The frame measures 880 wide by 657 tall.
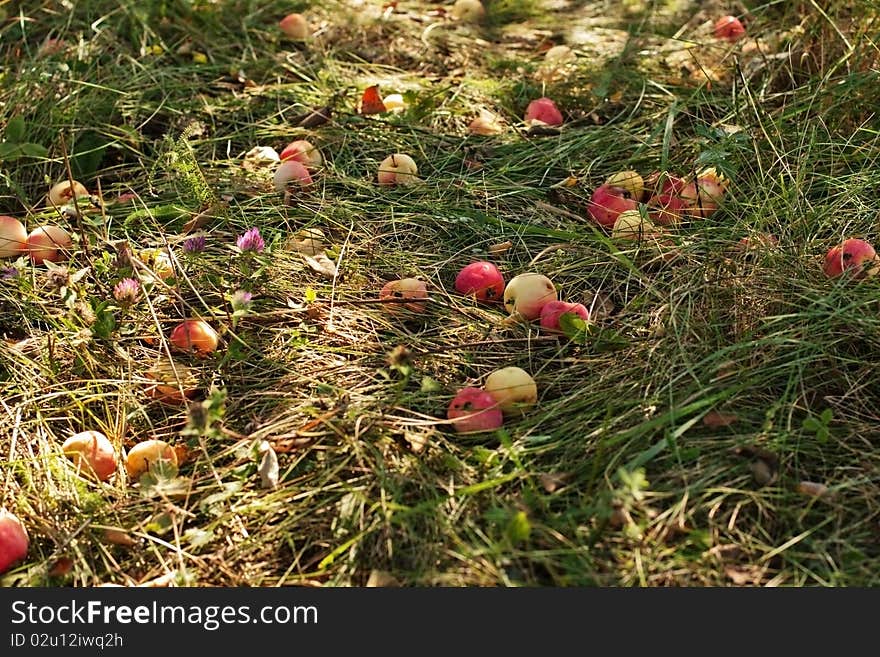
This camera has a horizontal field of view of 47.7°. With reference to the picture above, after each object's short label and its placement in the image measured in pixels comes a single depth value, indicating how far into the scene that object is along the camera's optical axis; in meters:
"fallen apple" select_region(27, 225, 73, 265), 2.56
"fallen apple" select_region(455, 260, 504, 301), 2.39
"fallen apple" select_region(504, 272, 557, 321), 2.28
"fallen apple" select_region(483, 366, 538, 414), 2.04
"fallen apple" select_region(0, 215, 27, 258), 2.55
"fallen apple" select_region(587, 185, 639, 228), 2.60
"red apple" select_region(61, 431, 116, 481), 2.00
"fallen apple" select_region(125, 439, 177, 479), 1.98
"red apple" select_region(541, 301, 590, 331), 2.23
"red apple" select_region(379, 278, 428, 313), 2.37
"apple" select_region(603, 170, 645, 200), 2.67
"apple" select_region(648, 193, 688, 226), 2.52
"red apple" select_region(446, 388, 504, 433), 1.99
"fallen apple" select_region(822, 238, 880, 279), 2.18
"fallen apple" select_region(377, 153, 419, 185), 2.83
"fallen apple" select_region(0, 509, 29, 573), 1.82
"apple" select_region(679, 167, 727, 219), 2.53
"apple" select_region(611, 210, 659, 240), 2.45
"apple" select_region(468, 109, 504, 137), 3.04
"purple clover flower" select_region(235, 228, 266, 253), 2.38
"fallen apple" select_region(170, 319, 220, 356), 2.22
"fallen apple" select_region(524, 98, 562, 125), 3.09
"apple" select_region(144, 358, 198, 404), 2.16
